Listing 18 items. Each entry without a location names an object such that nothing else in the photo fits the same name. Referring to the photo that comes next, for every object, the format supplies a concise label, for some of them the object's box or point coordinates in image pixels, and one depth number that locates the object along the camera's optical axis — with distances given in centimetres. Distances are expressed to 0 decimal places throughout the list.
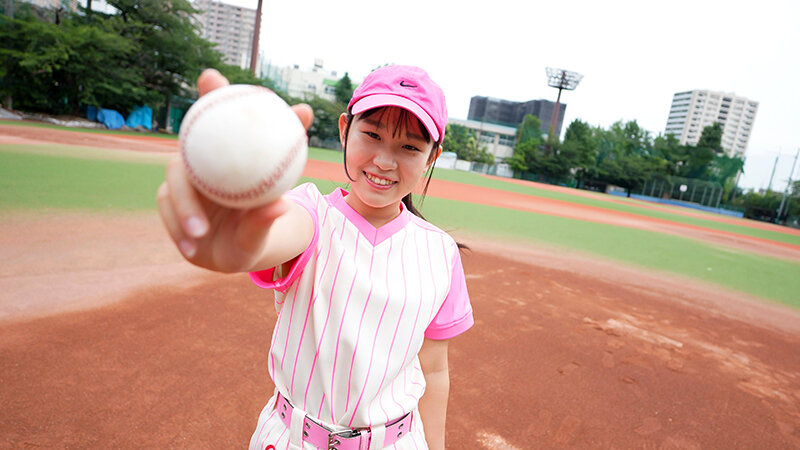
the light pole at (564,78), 6100
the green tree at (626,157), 4725
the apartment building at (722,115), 11119
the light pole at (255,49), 3575
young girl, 122
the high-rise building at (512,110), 9719
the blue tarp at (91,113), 2578
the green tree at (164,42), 2733
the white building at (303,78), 8825
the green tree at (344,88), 4720
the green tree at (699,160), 4912
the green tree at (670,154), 5072
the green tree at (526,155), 5091
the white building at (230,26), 11319
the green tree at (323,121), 4052
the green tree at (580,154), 4912
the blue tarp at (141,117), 2752
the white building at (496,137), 7306
